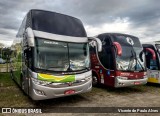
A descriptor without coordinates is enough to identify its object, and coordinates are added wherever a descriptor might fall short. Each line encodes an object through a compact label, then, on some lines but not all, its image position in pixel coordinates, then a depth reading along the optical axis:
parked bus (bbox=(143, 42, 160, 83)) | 6.91
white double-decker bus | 3.94
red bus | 5.65
